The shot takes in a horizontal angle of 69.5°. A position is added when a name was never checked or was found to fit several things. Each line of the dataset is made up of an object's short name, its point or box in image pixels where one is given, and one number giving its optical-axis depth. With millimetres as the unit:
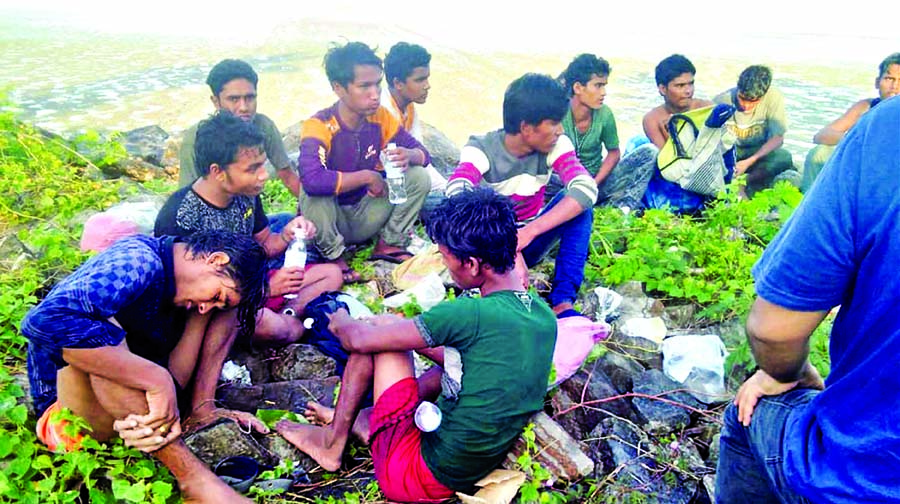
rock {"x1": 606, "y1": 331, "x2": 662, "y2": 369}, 3883
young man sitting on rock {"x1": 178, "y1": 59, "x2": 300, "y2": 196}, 4637
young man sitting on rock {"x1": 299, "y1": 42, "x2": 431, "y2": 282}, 4500
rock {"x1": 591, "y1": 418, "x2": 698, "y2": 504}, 2756
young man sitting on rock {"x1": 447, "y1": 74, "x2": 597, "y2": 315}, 3996
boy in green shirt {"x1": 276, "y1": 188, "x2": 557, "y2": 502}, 2475
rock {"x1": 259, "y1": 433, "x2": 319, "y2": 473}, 2979
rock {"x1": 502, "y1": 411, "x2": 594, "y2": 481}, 2693
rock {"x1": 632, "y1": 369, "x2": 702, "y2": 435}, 3150
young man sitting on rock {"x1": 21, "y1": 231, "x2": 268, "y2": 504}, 2355
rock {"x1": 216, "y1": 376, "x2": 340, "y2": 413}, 3342
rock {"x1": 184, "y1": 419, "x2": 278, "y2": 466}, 2910
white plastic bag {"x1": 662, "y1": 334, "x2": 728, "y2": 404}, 3537
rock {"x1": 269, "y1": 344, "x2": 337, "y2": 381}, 3666
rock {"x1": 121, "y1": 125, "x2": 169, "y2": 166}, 7105
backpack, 5359
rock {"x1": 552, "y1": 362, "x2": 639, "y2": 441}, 3240
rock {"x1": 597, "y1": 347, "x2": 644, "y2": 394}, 3551
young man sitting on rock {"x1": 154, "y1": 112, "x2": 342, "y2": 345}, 3539
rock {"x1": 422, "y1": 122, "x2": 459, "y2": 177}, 7004
